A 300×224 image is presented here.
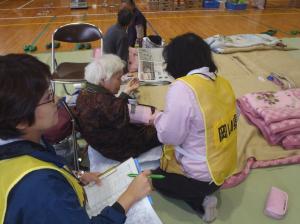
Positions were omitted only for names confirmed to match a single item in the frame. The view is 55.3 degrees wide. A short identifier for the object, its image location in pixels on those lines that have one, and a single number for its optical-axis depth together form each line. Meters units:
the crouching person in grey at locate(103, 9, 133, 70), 2.65
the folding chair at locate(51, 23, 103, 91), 2.55
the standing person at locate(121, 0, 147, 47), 3.66
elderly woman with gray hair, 1.53
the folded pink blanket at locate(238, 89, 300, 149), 1.91
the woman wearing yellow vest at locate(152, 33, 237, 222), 1.22
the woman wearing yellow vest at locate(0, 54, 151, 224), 0.65
